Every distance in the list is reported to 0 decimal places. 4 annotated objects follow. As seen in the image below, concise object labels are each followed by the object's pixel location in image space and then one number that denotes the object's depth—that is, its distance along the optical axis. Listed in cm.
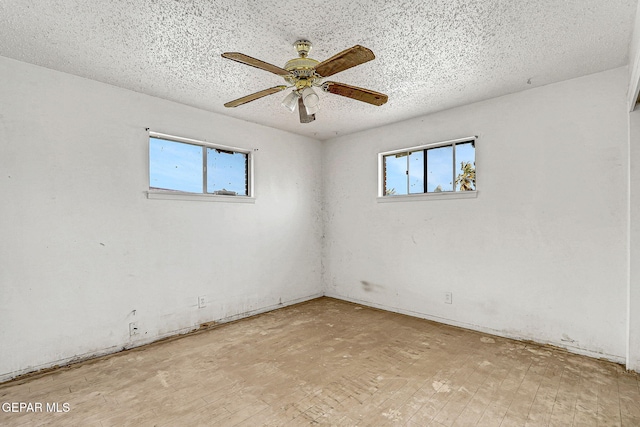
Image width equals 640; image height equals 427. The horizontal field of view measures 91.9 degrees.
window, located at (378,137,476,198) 366
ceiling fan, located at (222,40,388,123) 185
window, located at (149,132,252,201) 339
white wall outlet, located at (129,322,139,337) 308
